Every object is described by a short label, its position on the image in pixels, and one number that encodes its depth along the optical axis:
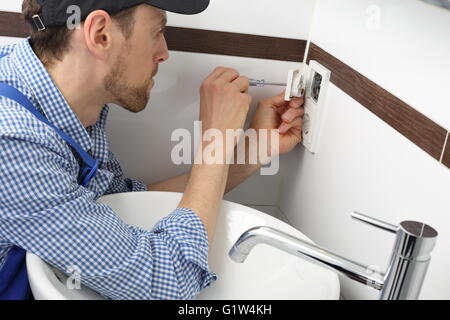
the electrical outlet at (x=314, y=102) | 1.28
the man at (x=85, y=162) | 0.86
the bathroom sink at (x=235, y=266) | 0.96
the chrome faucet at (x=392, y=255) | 0.63
